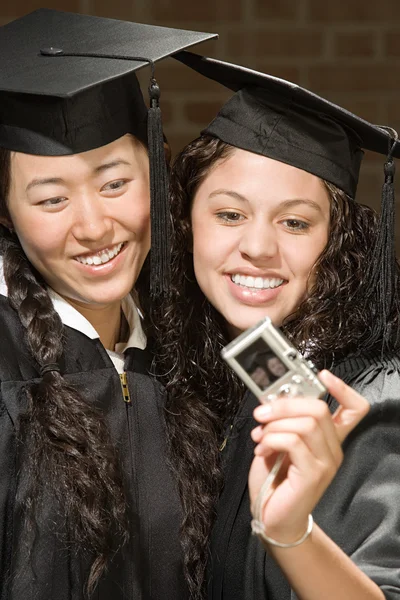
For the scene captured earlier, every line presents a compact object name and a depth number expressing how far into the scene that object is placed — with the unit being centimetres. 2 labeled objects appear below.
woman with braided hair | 155
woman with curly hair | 158
